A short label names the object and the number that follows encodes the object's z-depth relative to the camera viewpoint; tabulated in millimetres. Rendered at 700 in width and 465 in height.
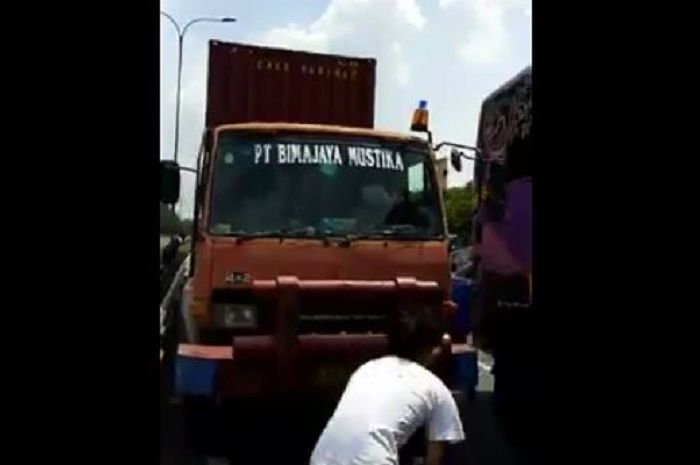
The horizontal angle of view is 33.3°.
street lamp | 24391
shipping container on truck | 9508
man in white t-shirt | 4000
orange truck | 7570
